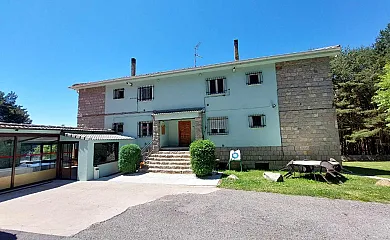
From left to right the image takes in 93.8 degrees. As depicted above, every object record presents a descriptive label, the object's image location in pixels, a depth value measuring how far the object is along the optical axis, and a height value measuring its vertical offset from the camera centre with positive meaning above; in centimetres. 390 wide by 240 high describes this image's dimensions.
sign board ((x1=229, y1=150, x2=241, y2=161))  1128 -114
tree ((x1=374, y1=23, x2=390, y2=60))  2182 +1164
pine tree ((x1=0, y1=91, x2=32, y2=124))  3316 +603
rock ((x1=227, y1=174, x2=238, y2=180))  924 -205
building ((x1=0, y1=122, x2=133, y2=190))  848 -71
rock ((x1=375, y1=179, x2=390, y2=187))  756 -209
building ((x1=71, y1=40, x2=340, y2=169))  1146 +217
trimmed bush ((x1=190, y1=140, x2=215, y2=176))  991 -112
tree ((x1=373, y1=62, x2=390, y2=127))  1131 +255
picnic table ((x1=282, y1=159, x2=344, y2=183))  852 -166
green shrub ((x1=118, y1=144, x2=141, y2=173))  1127 -120
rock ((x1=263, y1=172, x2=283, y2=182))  862 -198
